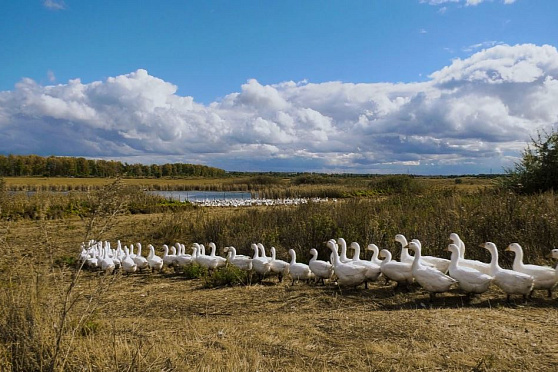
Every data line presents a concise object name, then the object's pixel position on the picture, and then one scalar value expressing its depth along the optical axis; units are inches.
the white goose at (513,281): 269.4
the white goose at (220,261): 448.2
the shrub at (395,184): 1379.1
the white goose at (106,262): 483.3
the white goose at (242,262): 417.6
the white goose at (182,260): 468.9
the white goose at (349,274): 323.6
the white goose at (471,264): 307.6
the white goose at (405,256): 351.3
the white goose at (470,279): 275.6
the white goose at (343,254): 376.9
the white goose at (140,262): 487.8
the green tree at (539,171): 708.8
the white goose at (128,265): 478.6
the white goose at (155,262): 485.1
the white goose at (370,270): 329.3
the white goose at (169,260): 487.5
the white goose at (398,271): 312.8
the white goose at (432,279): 282.7
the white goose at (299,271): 366.6
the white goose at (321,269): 355.5
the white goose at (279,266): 392.5
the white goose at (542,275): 275.7
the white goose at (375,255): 355.7
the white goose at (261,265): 394.9
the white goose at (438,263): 332.2
